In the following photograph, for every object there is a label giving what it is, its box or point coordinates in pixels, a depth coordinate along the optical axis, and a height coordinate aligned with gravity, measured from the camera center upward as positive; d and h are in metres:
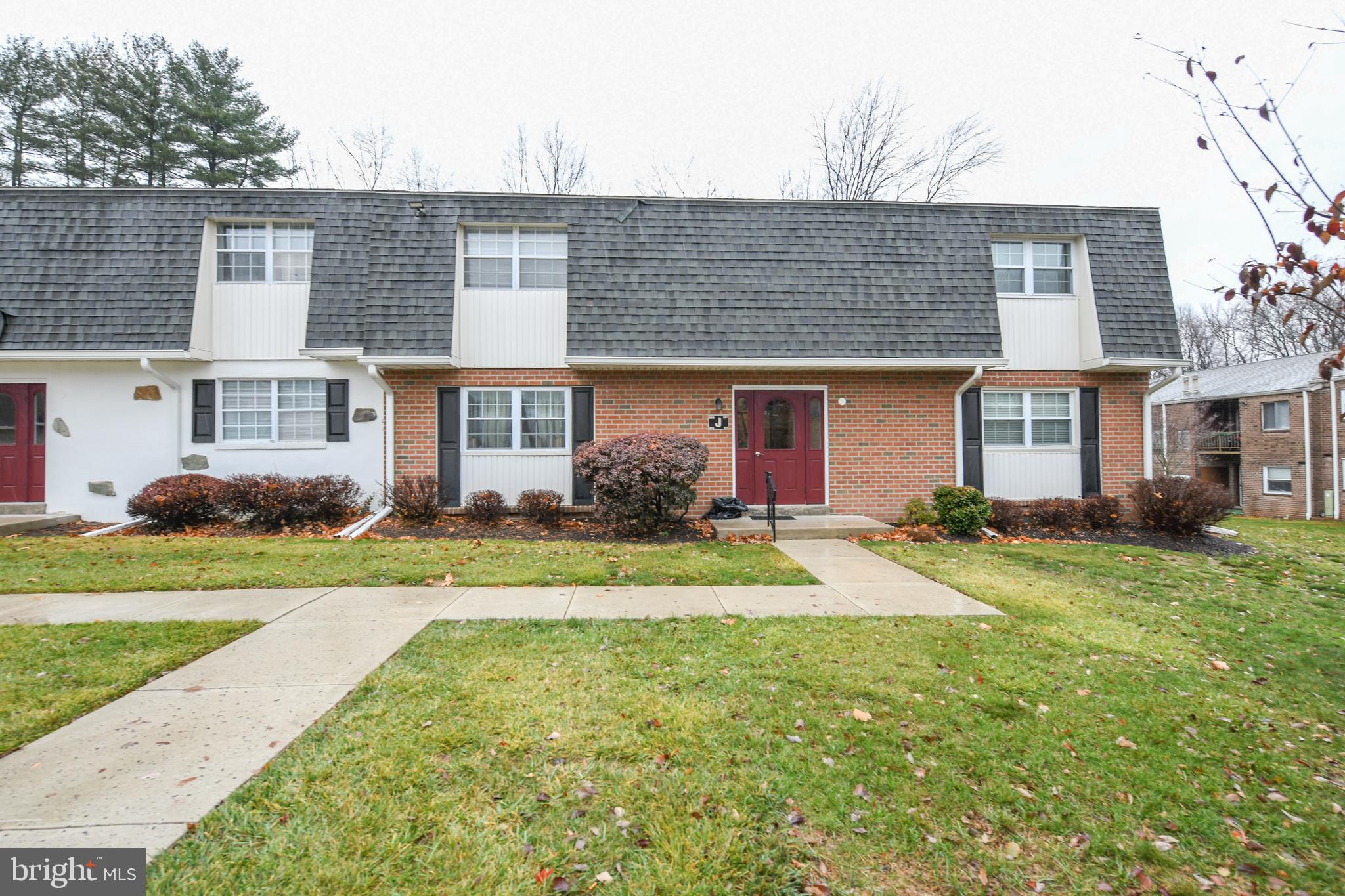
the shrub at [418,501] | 9.73 -0.68
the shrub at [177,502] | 9.32 -0.64
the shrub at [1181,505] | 9.22 -0.83
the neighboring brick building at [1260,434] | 22.89 +0.67
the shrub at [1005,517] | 9.85 -1.05
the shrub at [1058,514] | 9.98 -1.02
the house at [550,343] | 10.25 +1.92
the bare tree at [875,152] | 21.39 +10.77
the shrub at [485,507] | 9.84 -0.81
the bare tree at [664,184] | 21.62 +9.77
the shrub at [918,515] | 10.06 -1.03
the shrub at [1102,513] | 10.05 -1.02
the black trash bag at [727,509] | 10.15 -0.90
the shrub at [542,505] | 9.82 -0.79
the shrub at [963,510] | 9.49 -0.90
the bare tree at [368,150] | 21.58 +11.01
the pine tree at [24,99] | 17.94 +10.79
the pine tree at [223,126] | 19.55 +10.99
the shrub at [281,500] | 9.38 -0.63
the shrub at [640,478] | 8.52 -0.30
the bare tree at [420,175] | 21.67 +10.15
